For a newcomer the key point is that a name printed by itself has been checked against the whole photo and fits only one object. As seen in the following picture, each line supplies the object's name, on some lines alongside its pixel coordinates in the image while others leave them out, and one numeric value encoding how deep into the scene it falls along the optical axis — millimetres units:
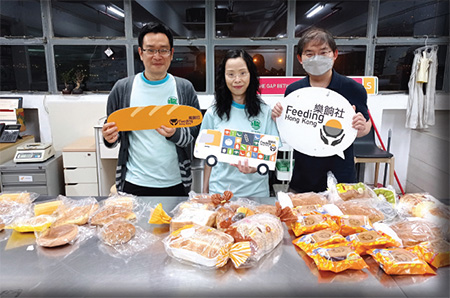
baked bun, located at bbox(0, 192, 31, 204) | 1375
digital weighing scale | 3316
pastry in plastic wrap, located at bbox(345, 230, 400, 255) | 1029
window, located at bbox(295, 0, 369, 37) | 4145
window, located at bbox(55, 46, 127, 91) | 4145
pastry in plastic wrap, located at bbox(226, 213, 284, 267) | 998
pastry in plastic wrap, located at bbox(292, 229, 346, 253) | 1026
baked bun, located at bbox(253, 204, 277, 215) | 1258
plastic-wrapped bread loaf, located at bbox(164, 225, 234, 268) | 956
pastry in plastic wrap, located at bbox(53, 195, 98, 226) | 1218
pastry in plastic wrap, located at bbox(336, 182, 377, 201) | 1396
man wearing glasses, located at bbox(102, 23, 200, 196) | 1726
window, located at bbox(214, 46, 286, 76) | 4219
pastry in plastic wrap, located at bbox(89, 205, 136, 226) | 1221
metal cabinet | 3264
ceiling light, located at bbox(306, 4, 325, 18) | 4168
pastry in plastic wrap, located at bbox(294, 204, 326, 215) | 1231
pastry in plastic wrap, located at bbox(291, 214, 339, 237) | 1136
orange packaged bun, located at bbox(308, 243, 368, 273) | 940
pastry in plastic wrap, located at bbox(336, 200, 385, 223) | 1214
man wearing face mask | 1649
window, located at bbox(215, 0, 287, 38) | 4133
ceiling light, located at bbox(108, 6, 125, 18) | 4047
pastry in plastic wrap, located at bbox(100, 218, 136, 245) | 1098
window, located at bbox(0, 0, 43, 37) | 3965
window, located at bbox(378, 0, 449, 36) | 4148
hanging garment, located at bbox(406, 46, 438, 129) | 3938
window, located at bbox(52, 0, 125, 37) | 4070
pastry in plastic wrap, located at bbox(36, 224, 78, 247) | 1078
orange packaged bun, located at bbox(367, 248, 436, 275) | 936
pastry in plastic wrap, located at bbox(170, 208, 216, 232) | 1163
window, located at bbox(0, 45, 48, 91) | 4113
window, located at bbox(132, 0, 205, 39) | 4094
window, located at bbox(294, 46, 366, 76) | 4223
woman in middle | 1647
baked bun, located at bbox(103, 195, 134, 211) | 1346
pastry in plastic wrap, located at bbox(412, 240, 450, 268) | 964
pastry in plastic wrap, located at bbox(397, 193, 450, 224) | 1189
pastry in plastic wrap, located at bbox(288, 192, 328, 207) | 1354
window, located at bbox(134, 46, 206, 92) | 4207
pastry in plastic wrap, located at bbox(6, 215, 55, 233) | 1150
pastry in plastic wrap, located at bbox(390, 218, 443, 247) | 1068
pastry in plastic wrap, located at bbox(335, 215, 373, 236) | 1115
